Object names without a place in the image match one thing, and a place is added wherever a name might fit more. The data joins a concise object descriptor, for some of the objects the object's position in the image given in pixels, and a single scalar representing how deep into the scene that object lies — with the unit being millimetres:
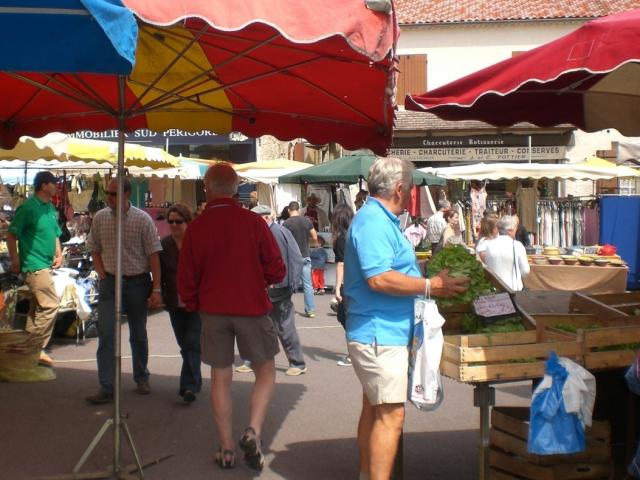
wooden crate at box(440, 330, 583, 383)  4359
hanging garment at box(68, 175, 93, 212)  20641
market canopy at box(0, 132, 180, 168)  10719
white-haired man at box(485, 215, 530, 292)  9258
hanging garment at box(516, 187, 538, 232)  21188
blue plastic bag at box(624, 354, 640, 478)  4008
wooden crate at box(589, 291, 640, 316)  5793
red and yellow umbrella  3654
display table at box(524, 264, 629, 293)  13391
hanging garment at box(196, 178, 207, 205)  26144
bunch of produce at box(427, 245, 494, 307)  4668
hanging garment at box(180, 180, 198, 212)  24641
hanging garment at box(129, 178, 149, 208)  22566
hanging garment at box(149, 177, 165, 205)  22812
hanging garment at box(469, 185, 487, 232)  21156
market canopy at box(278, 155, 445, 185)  15891
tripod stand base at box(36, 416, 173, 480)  5188
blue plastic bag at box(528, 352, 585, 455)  4145
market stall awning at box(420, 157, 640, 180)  17922
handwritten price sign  4680
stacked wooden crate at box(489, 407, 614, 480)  4637
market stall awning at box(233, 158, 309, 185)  19766
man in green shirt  8258
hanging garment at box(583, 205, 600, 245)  18567
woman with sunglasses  7219
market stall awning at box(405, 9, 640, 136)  4043
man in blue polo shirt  4270
